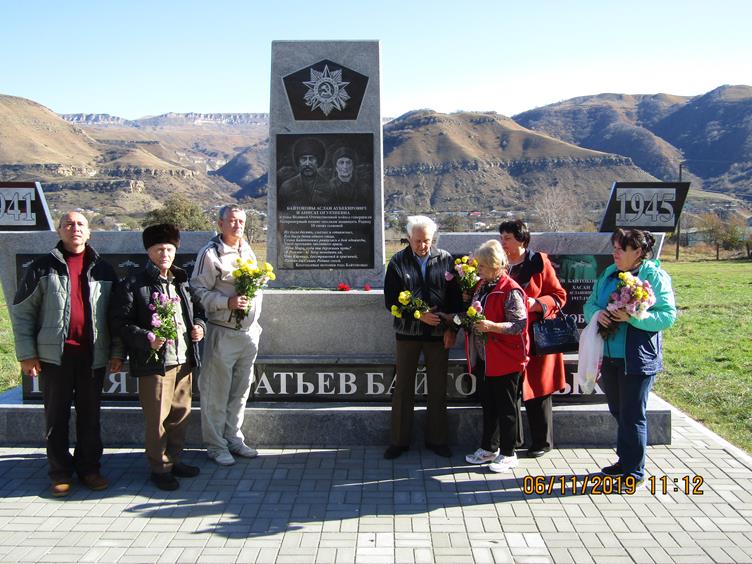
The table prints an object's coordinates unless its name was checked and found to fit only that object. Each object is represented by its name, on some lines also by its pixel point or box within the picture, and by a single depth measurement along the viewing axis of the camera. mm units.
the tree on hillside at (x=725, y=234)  40219
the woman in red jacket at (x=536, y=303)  5207
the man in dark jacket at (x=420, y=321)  5195
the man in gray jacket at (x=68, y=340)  4566
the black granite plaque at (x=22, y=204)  5977
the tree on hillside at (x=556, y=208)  66812
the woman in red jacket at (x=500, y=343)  4879
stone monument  6414
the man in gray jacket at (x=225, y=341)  4953
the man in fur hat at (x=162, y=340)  4660
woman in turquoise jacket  4609
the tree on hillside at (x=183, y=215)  27812
